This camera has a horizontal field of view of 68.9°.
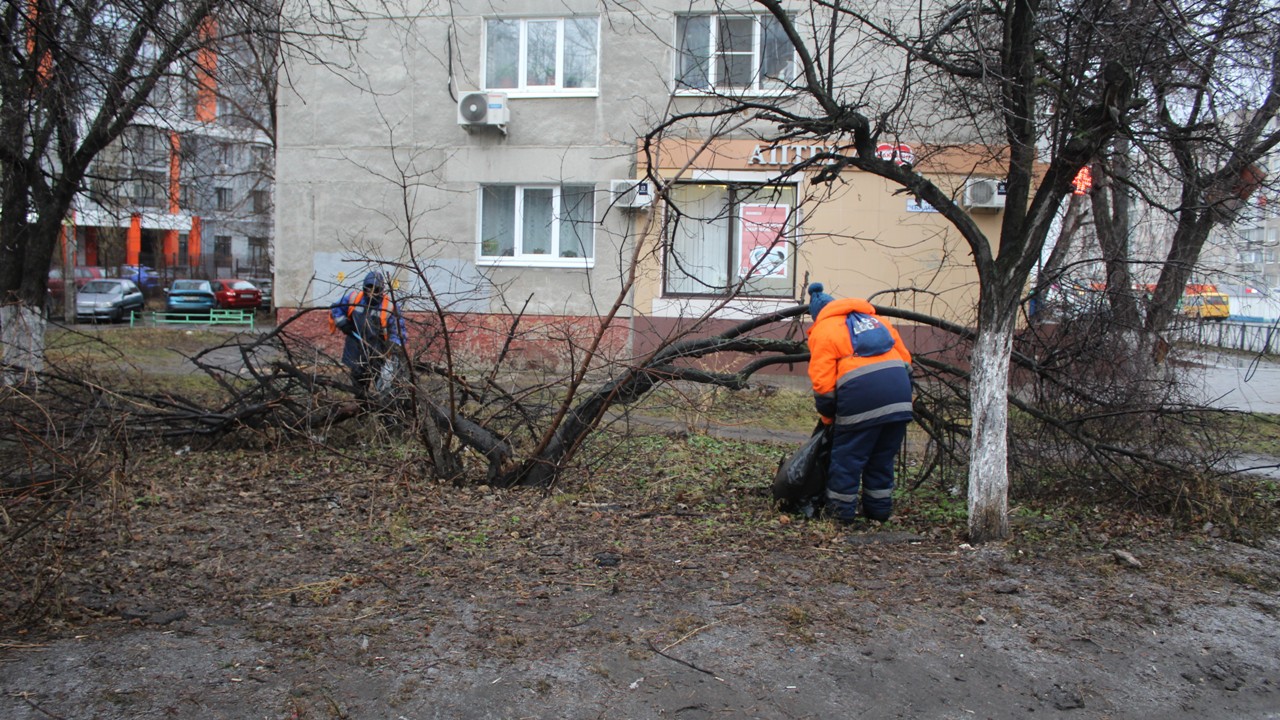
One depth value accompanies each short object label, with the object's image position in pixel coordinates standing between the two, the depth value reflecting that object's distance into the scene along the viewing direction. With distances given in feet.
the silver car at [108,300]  88.02
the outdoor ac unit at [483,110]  45.24
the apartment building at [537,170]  44.47
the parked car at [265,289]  109.40
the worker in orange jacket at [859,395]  17.58
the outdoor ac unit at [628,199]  41.34
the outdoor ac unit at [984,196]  42.34
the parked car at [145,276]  113.83
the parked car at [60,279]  93.25
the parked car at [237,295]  104.06
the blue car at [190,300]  93.04
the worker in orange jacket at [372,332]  20.80
